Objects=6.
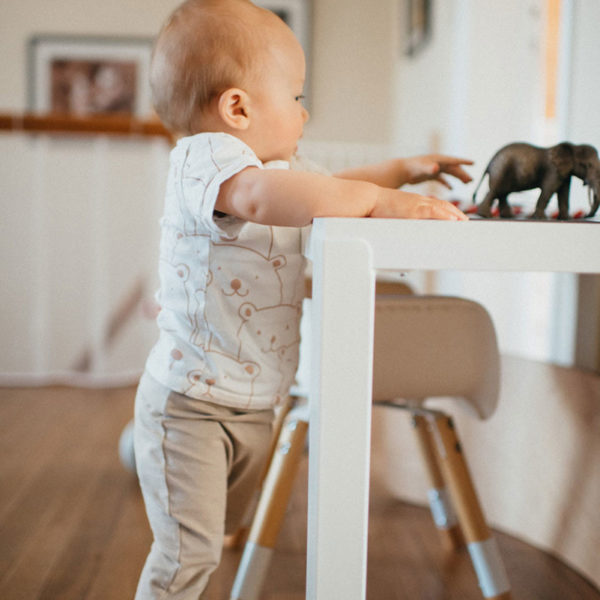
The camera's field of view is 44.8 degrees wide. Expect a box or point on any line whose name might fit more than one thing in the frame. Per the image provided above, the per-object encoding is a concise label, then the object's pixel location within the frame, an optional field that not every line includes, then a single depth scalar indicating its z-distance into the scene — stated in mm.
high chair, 969
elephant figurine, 706
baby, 748
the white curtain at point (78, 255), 2688
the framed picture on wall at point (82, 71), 3680
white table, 547
